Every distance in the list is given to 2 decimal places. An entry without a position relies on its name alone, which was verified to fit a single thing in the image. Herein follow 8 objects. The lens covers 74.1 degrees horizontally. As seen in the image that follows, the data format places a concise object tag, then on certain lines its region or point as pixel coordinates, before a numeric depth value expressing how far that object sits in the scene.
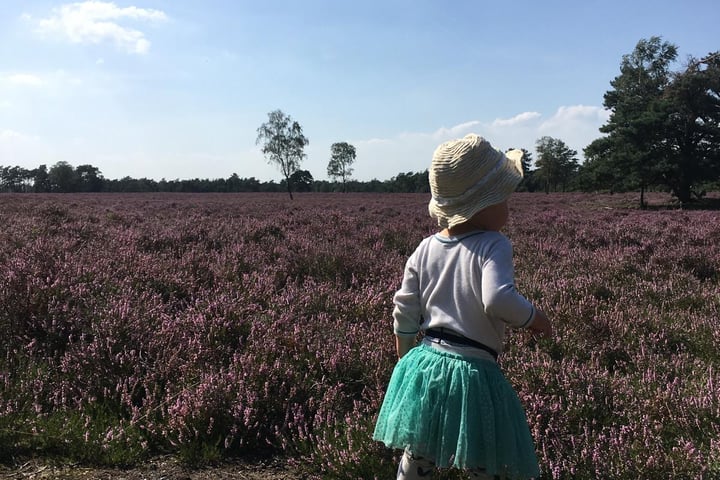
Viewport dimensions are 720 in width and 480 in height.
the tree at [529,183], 84.69
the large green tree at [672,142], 26.89
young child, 1.61
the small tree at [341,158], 98.19
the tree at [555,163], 75.38
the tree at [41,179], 82.50
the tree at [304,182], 81.94
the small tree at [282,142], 51.81
